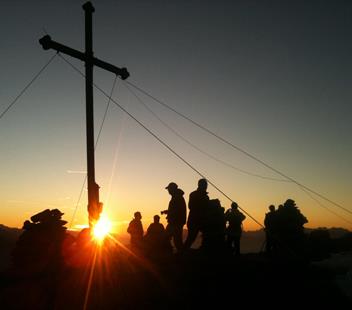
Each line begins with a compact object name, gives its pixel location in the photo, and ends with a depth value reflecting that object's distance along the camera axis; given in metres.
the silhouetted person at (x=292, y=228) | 15.39
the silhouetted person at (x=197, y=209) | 12.65
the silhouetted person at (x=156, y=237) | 13.95
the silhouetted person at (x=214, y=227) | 12.67
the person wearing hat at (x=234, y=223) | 17.44
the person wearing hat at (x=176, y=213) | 12.88
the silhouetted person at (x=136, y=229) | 16.70
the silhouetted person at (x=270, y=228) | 16.09
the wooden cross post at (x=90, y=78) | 12.43
